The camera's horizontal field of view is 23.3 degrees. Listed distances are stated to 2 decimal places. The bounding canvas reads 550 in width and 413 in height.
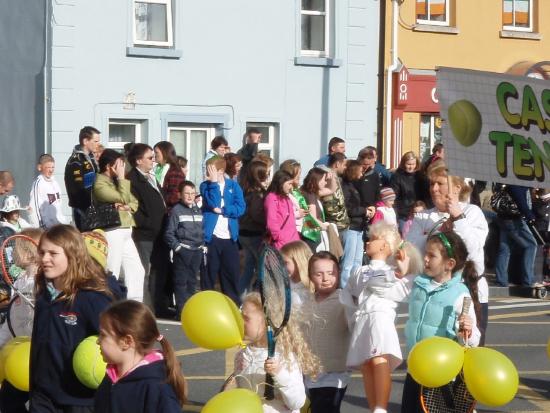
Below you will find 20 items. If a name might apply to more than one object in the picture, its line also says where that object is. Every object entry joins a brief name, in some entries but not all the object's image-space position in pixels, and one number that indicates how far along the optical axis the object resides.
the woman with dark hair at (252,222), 14.98
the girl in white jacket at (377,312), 8.41
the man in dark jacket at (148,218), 14.69
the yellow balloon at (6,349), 7.36
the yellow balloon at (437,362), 7.36
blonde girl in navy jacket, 6.48
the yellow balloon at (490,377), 7.20
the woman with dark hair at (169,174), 15.41
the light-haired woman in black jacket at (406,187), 18.23
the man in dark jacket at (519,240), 18.36
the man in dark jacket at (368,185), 17.25
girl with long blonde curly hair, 6.74
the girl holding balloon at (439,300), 8.05
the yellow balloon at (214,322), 6.52
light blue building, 21.95
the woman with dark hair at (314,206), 15.27
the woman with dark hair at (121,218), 13.64
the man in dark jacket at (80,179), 15.12
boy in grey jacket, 14.53
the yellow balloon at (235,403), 5.94
